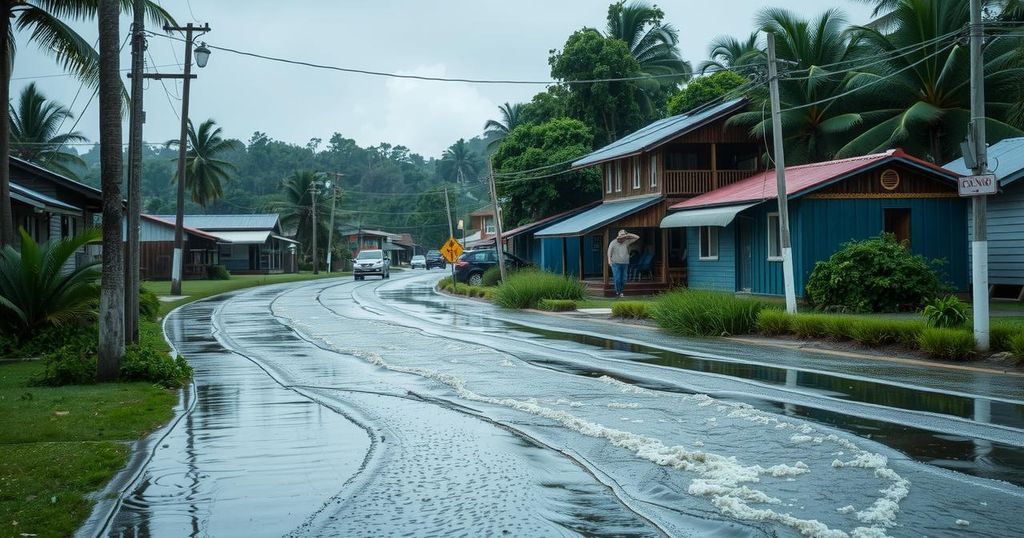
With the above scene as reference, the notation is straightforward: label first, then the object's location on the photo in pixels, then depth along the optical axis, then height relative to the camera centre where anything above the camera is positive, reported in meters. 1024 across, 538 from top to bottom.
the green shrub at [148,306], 25.74 -0.72
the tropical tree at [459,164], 140.88 +16.11
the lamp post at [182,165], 37.16 +4.75
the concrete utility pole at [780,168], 21.61 +2.31
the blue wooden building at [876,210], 26.78 +1.64
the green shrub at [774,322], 19.61 -1.03
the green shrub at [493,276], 43.59 -0.05
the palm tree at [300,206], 87.94 +6.45
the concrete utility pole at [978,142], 16.05 +2.05
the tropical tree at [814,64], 38.75 +8.04
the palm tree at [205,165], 75.75 +8.76
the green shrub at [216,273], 66.88 +0.37
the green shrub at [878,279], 22.75 -0.22
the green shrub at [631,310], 25.06 -0.96
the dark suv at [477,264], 46.03 +0.49
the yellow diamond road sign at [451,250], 45.66 +1.17
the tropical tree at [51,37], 21.48 +5.44
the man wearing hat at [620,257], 31.97 +0.53
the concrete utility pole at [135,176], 16.70 +1.75
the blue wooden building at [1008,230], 25.30 +1.00
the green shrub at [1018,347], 14.20 -1.14
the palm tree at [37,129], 50.50 +7.91
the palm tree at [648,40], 60.28 +14.37
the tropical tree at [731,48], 54.75 +12.50
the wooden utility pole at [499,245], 39.94 +1.20
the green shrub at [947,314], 16.77 -0.77
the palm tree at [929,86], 33.22 +6.47
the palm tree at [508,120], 80.12 +12.61
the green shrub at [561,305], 29.94 -0.94
